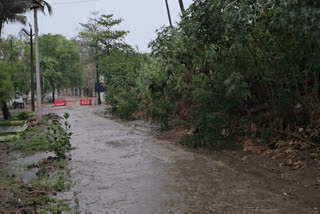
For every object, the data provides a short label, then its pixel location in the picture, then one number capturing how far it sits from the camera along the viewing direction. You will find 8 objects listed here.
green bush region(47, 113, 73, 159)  9.95
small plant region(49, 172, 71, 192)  6.93
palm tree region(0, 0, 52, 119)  21.33
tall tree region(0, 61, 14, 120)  24.19
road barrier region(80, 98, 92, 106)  47.22
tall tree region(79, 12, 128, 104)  43.15
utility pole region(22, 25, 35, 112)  31.69
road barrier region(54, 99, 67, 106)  48.66
